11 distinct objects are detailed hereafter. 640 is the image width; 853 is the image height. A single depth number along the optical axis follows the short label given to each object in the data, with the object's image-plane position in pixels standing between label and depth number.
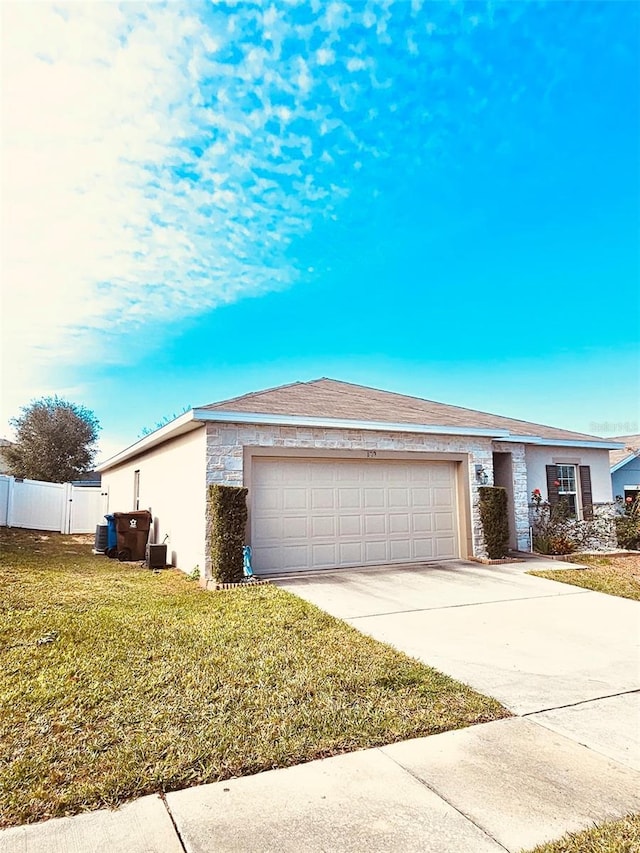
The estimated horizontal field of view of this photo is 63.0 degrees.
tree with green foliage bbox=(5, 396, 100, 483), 27.03
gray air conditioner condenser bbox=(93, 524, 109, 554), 13.17
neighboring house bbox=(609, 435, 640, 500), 16.78
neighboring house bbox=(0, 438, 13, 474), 27.77
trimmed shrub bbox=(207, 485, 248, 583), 8.45
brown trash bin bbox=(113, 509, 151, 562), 12.33
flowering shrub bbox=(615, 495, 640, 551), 13.38
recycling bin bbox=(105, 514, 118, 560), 12.66
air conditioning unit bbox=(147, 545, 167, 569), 10.91
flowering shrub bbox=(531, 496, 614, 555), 12.94
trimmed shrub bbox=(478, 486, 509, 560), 11.18
